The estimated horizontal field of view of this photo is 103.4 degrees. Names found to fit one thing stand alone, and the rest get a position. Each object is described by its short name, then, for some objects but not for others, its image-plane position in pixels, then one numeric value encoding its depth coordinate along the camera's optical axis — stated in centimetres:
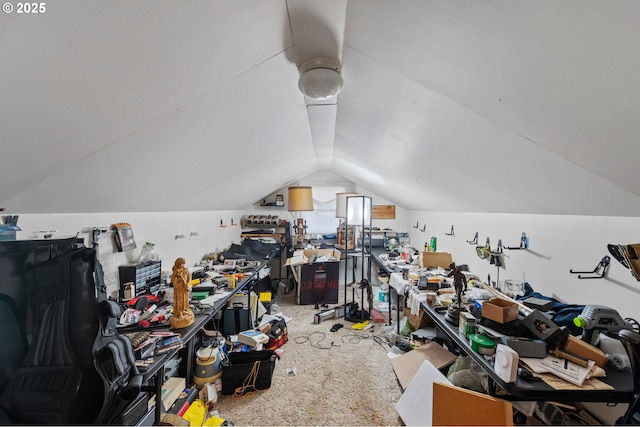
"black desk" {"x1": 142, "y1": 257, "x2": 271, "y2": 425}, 128
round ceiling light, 129
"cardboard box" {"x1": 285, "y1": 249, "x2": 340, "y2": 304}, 405
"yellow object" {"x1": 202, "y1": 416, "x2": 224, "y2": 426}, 178
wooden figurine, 168
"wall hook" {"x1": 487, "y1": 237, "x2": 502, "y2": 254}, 250
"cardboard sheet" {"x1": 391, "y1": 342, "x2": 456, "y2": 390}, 208
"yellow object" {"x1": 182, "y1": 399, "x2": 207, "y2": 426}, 174
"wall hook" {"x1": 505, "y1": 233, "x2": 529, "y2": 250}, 217
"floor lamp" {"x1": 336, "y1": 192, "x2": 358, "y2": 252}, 476
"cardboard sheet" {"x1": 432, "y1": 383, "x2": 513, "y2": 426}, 120
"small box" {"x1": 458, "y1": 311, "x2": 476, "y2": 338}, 153
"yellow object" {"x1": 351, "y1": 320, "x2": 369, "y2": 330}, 331
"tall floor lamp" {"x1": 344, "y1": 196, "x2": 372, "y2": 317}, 364
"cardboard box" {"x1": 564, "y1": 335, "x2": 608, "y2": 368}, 122
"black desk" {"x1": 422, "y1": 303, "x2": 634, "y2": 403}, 108
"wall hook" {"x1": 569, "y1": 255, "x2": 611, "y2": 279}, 150
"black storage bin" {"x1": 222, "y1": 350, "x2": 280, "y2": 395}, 213
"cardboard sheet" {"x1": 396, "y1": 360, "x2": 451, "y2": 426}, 169
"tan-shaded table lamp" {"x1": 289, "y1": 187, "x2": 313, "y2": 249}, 449
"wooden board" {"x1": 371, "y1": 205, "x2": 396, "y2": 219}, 527
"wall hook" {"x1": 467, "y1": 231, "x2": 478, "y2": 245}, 290
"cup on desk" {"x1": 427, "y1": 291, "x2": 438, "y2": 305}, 214
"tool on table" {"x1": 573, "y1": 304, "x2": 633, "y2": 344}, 130
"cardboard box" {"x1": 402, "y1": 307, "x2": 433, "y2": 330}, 261
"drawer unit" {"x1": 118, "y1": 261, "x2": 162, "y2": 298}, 210
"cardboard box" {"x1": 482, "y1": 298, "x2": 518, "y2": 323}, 147
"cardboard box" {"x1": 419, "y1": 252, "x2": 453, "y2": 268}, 323
